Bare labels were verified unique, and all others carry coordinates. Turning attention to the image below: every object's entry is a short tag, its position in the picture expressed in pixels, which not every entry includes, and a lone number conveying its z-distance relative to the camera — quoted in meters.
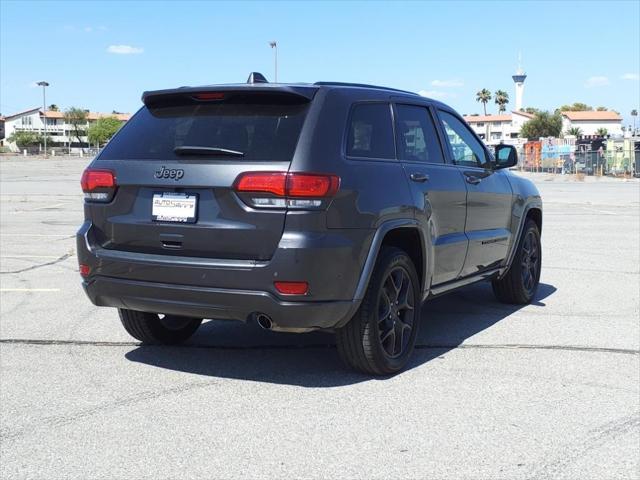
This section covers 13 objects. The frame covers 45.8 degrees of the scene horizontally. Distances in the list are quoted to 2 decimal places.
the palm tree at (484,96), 155.38
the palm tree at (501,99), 153.00
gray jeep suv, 4.25
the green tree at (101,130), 147.12
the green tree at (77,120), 162.88
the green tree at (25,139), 143.88
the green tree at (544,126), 119.81
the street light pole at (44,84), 129.00
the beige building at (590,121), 156.88
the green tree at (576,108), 176.62
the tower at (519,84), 178.00
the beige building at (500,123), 154.00
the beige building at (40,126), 172.05
